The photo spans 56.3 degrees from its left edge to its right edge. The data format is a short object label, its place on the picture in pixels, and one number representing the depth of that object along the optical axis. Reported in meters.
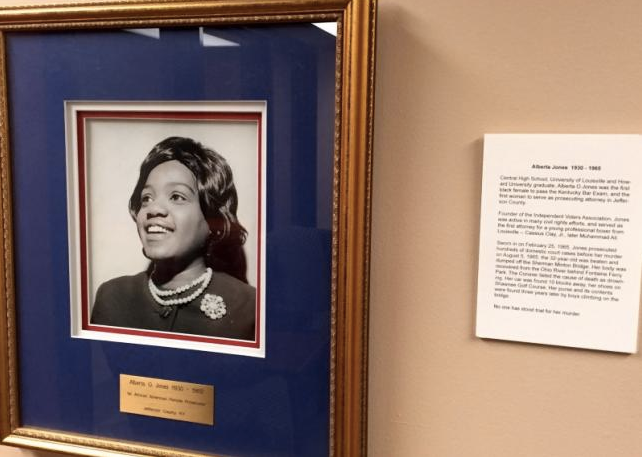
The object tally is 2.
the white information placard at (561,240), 0.44
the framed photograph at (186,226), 0.46
